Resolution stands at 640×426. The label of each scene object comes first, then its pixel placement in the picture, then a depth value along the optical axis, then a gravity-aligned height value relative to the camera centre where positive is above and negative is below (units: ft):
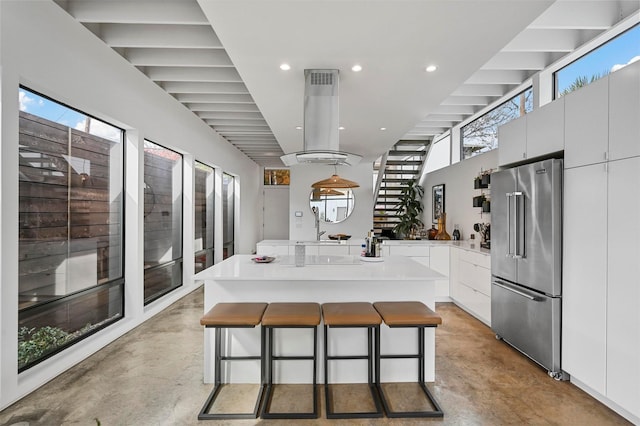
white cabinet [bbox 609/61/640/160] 7.00 +2.17
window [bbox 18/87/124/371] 8.55 -0.50
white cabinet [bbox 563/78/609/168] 7.79 +2.16
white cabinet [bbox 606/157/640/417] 6.99 -1.57
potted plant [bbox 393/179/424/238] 22.94 +0.17
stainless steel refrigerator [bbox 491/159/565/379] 9.10 -1.39
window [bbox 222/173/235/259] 25.73 -0.10
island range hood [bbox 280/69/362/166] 9.55 +2.70
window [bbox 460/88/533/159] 14.52 +4.48
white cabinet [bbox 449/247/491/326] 13.07 -2.98
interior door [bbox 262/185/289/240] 36.27 -0.01
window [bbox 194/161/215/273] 19.95 -0.29
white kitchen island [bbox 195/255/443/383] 8.86 -3.19
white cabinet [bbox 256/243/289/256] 17.46 -1.92
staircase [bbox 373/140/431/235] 24.38 +2.84
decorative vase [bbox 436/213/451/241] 19.22 -1.03
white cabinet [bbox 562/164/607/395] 7.83 -1.54
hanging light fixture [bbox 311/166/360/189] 13.66 +1.15
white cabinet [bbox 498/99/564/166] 9.27 +2.37
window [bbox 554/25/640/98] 9.57 +4.79
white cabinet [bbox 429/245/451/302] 16.79 -2.53
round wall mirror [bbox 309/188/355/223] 25.63 +0.56
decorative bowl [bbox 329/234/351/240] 19.39 -1.48
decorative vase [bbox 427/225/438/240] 19.63 -1.23
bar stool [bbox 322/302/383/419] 7.43 -2.52
